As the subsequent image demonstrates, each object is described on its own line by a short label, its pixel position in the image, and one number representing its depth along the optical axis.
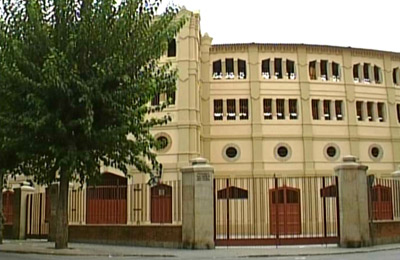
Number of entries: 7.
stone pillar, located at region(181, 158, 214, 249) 18.67
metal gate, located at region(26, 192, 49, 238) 25.02
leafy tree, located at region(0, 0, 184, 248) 16.70
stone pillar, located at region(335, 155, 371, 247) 18.64
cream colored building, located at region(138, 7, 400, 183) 42.09
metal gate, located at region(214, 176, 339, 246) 20.53
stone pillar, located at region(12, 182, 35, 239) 25.25
